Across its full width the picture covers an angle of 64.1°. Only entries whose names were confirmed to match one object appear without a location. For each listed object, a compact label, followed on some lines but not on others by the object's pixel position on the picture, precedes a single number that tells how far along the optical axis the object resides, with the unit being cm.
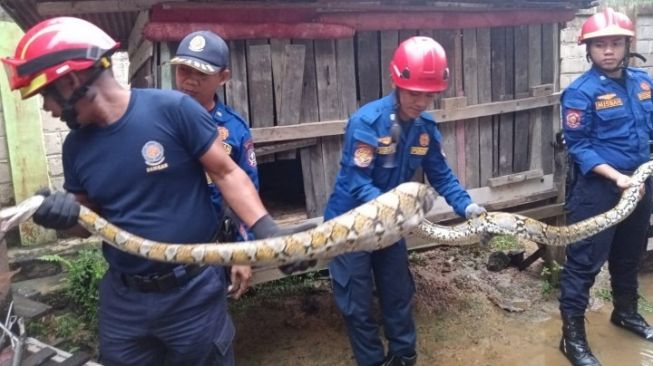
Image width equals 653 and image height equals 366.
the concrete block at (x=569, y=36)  838
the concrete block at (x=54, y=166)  678
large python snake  235
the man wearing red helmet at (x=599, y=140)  417
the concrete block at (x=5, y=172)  662
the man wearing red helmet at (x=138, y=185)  224
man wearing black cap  342
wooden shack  421
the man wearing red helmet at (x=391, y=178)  344
